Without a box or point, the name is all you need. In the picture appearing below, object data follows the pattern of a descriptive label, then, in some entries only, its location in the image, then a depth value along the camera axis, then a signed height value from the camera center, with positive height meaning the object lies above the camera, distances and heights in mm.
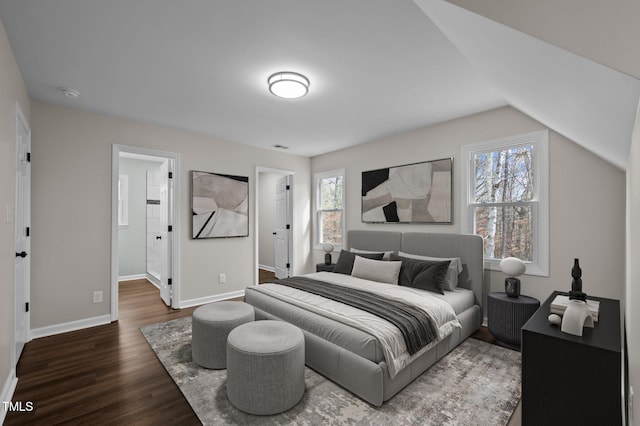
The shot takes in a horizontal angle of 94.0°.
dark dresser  1449 -836
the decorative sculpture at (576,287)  1922 -476
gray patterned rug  1870 -1285
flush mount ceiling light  2613 +1164
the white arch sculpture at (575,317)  1610 -564
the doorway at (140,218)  6055 -98
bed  2033 -952
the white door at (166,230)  4332 -256
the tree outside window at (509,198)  3100 +186
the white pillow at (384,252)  3923 -535
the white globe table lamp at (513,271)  2904 -554
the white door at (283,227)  5781 -269
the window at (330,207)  5383 +128
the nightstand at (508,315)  2746 -951
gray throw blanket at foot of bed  2240 -798
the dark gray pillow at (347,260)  3977 -643
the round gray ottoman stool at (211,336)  2475 -1031
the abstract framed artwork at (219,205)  4402 +129
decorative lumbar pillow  3500 -683
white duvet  2092 -818
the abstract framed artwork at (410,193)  3838 +295
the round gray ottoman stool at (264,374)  1902 -1044
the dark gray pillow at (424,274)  3162 -662
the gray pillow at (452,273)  3288 -657
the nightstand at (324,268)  4698 -860
